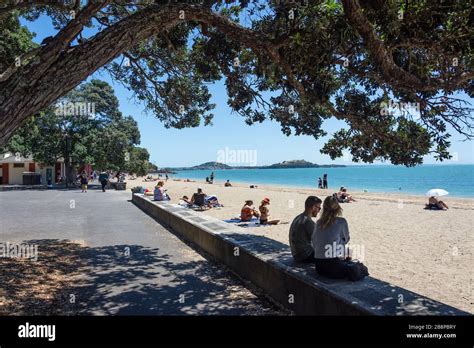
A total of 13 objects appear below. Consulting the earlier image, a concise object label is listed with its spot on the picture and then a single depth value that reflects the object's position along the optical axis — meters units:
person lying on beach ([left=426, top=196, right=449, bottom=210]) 19.00
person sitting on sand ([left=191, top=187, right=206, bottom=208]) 16.95
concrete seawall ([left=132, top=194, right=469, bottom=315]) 3.58
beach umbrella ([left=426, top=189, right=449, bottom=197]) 18.94
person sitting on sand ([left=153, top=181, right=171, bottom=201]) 17.85
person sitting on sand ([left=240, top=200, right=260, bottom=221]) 13.23
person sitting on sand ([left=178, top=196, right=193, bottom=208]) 17.64
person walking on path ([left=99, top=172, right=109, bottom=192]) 30.05
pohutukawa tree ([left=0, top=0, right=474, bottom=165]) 4.04
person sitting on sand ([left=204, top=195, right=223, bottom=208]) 18.14
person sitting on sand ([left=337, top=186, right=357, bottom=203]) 22.97
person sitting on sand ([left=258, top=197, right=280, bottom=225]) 12.66
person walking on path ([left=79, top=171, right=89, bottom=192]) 28.67
